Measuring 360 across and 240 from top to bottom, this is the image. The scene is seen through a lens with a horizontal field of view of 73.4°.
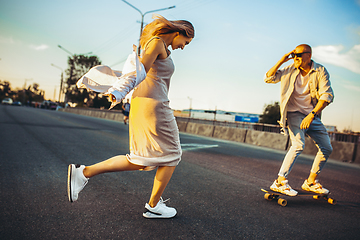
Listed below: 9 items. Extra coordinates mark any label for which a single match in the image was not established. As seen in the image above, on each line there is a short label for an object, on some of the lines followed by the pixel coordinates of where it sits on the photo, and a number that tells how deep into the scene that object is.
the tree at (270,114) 64.03
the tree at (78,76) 64.06
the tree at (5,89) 119.81
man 3.16
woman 2.10
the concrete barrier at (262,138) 8.46
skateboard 3.01
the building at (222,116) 58.19
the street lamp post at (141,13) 20.29
